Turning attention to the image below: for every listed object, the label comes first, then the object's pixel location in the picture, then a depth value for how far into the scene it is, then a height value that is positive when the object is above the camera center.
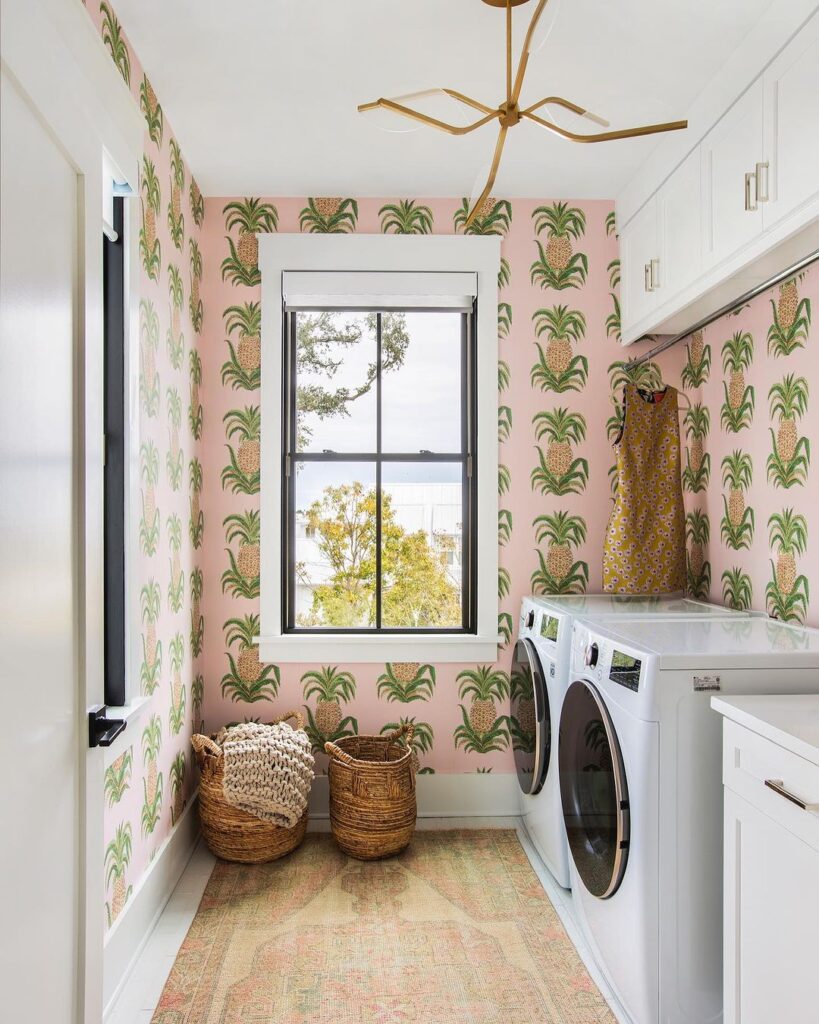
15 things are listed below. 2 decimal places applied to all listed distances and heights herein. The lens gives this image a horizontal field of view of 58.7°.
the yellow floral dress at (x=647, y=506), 2.83 +0.00
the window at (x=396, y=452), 3.03 +0.22
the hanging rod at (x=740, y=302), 1.95 +0.64
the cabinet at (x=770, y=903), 1.24 -0.74
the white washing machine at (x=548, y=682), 2.37 -0.62
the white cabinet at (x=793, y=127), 1.68 +0.91
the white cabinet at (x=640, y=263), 2.66 +0.93
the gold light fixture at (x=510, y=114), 1.64 +0.93
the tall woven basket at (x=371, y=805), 2.61 -1.09
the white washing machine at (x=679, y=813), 1.65 -0.71
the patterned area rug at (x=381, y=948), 1.86 -1.29
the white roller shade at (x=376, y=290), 3.01 +0.89
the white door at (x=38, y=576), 0.92 -0.10
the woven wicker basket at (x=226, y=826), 2.56 -1.14
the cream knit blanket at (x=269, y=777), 2.48 -0.94
